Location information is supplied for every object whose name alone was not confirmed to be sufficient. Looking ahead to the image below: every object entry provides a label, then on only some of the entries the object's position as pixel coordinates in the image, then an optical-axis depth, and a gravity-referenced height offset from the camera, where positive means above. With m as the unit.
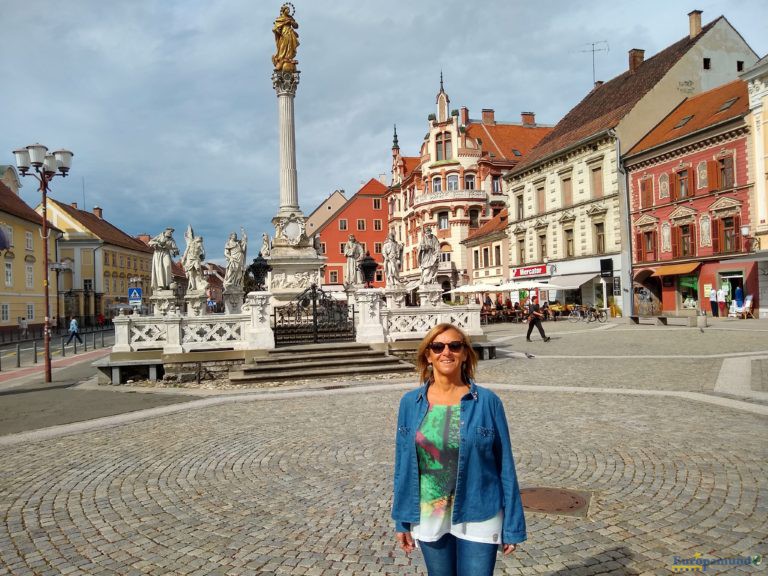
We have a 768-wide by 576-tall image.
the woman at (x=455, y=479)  2.60 -0.87
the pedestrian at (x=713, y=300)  28.97 -0.54
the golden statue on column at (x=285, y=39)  22.83 +11.34
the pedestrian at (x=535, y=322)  20.72 -0.98
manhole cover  4.72 -1.85
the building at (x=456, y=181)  53.28 +11.68
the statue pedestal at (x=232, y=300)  21.08 +0.27
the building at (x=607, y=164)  35.41 +9.26
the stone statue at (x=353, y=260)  24.69 +1.92
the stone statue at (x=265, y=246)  23.02 +2.58
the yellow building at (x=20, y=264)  39.69 +3.88
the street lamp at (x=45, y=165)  14.64 +4.10
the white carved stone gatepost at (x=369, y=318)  14.63 -0.44
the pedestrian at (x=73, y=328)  27.29 -0.80
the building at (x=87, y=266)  57.19 +5.18
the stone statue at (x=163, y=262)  15.92 +1.39
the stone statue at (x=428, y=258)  16.86 +1.29
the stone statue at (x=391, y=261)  19.92 +1.49
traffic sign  21.13 +0.55
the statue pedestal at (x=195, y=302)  17.53 +0.20
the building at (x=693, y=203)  28.06 +4.93
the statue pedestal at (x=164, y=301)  15.66 +0.23
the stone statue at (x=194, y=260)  17.78 +1.56
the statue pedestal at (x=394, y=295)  19.58 +0.22
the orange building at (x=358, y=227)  68.00 +9.58
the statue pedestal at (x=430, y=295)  16.53 +0.15
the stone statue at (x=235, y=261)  20.77 +1.78
